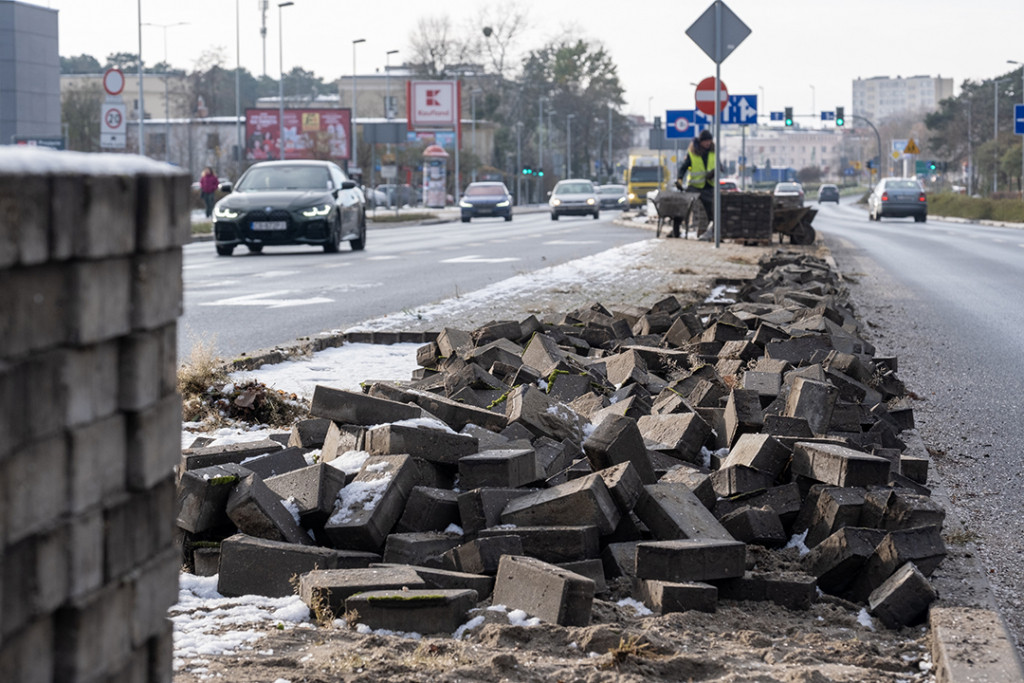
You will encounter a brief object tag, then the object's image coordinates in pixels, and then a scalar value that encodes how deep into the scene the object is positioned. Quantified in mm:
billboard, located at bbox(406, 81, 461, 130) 90062
